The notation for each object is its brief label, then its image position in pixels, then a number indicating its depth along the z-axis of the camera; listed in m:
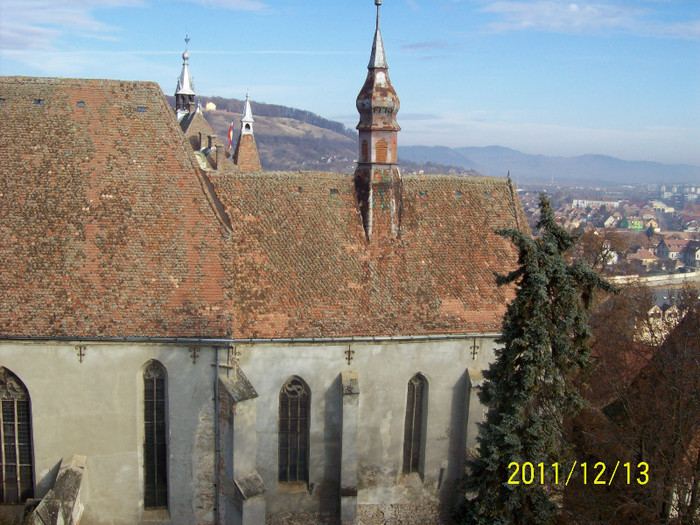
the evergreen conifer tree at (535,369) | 16.53
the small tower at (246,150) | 51.41
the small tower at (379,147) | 24.62
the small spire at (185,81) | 59.28
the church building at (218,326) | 20.12
